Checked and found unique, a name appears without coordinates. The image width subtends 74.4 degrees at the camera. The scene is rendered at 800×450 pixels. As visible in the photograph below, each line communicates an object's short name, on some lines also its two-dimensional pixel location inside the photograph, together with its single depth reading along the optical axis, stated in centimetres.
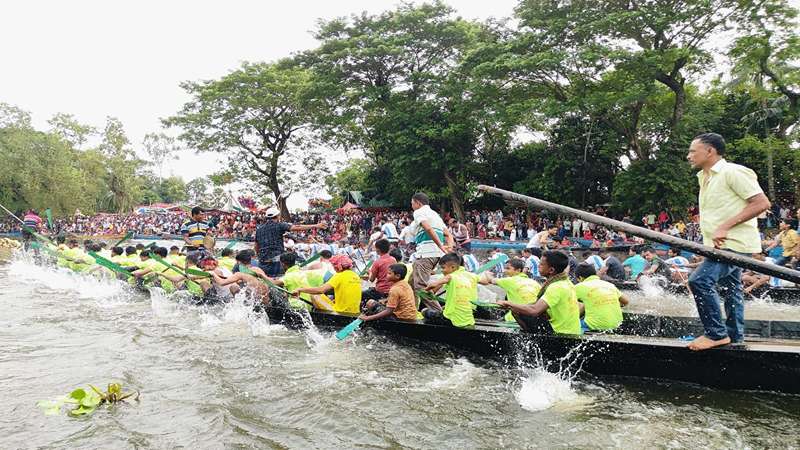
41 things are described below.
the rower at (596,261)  1038
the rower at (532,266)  999
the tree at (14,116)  3048
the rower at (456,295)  565
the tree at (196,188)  6649
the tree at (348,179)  3311
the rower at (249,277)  726
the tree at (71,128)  3678
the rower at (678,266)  1017
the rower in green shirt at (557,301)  481
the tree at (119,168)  4034
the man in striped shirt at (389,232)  1424
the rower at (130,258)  1075
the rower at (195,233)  948
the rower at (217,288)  814
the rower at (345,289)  663
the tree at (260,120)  2555
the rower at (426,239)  657
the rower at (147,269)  983
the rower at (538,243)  999
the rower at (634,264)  1043
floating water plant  456
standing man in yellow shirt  365
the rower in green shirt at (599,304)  512
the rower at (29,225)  1703
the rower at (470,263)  1085
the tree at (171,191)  6444
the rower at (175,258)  950
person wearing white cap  792
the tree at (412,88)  2141
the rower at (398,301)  604
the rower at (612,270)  987
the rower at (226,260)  892
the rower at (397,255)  760
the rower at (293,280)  713
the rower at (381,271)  671
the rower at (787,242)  931
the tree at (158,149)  5594
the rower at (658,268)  1016
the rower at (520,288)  550
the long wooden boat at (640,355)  399
